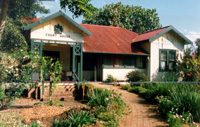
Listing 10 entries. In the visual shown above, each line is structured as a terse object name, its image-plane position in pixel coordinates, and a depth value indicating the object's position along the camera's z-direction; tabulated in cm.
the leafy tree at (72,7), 661
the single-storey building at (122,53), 1653
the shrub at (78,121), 546
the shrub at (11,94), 729
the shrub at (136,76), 1548
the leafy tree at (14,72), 704
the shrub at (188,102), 662
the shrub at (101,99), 736
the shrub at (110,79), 1583
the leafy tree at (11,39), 1363
